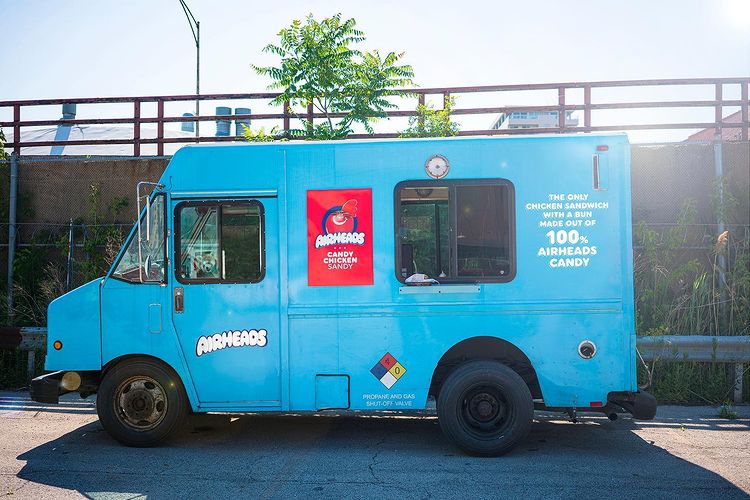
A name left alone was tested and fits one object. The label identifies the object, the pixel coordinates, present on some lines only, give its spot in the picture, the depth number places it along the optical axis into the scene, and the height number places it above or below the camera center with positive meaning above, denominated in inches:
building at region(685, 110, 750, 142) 550.7 +127.0
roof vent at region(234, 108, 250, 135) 491.8 +129.4
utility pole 664.7 +239.3
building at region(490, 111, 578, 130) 1974.8 +493.5
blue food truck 245.1 -7.6
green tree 425.7 +130.3
